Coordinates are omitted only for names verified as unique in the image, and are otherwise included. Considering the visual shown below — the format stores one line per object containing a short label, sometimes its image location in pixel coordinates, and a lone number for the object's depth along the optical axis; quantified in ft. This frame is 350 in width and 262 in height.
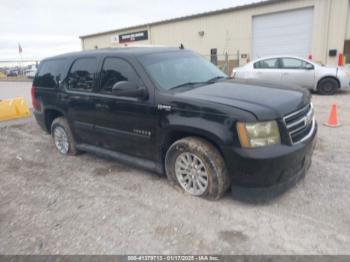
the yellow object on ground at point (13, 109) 29.01
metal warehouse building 51.55
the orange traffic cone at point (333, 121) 20.68
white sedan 33.81
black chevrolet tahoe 9.78
